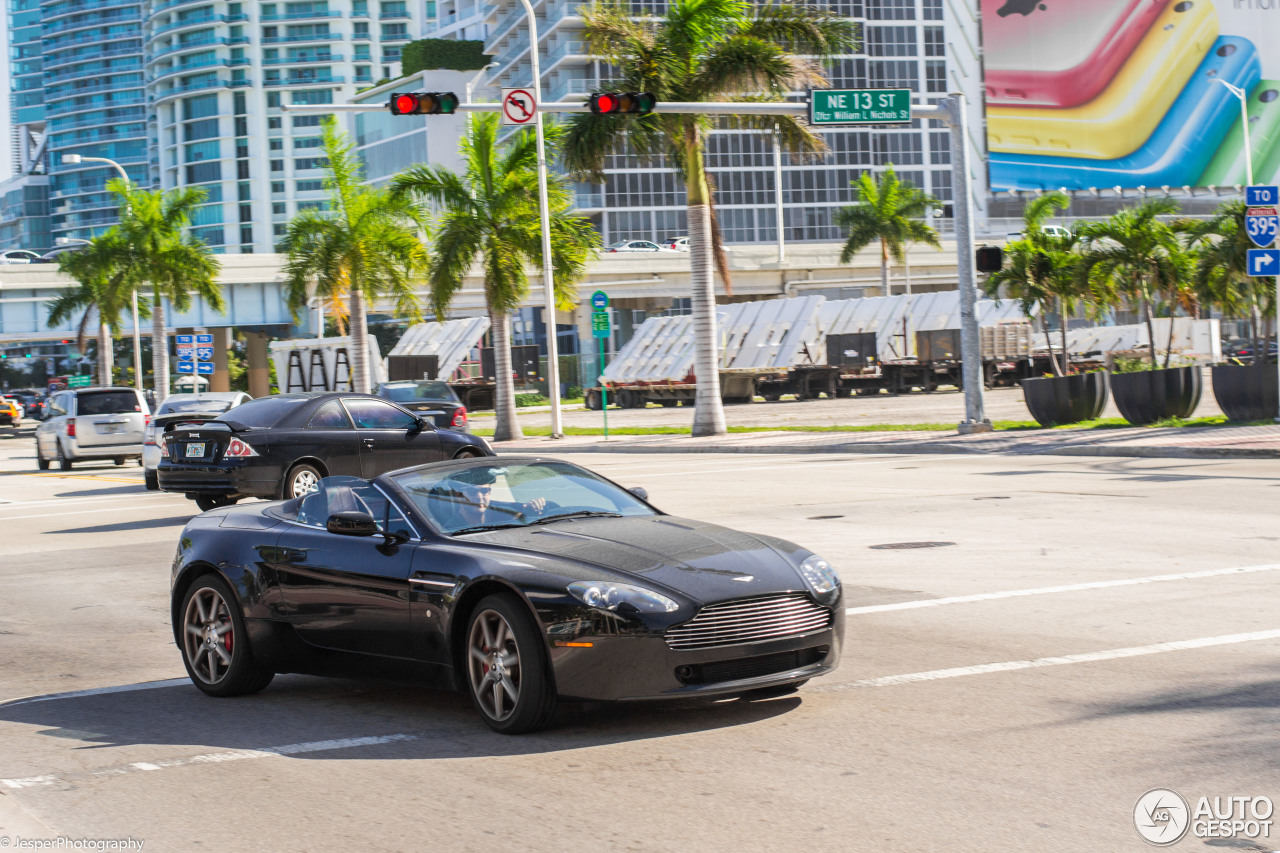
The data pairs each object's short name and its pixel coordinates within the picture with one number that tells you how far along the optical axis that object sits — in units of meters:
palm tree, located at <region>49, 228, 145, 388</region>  56.38
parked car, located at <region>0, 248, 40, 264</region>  110.64
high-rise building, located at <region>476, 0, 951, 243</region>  112.44
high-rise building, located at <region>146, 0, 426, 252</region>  178.75
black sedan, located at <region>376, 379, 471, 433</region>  25.17
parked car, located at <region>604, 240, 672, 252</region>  81.33
